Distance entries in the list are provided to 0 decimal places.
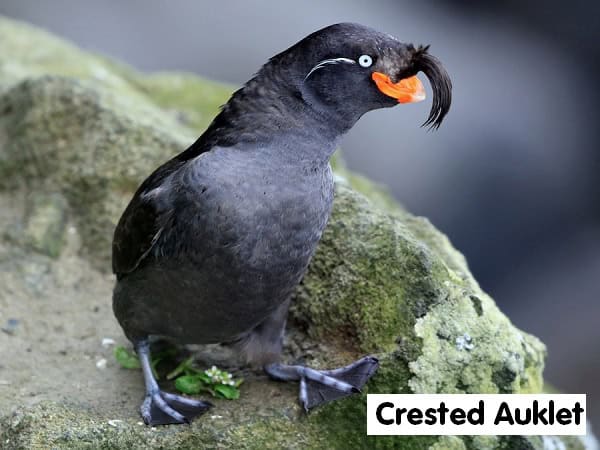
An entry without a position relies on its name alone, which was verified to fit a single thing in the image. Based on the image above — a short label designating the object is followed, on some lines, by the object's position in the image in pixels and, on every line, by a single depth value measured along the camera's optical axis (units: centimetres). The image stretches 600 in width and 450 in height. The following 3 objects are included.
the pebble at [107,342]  1088
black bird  857
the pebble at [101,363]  1042
